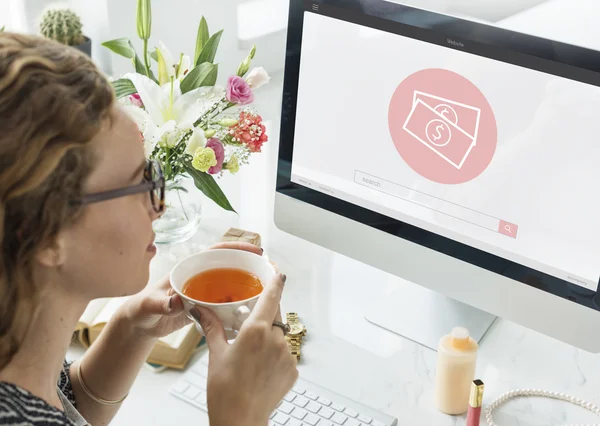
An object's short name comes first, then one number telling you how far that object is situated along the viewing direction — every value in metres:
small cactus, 1.93
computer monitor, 0.96
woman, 0.68
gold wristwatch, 1.18
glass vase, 1.37
